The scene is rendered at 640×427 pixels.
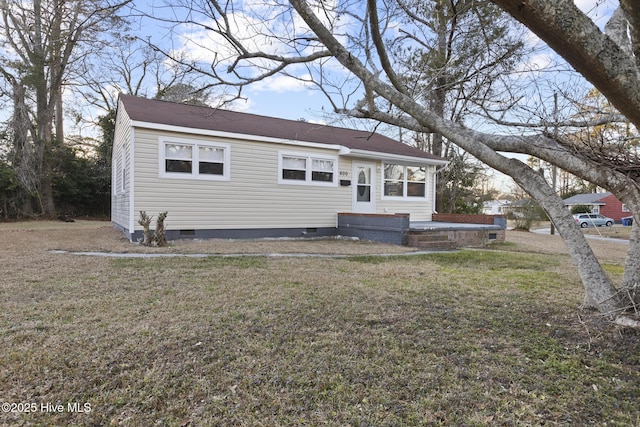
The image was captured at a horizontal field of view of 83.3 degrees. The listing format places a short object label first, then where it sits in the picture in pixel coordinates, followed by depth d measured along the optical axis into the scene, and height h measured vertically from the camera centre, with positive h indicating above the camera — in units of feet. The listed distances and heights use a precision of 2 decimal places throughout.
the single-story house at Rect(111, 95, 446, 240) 29.50 +4.05
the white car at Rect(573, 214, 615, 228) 90.20 +0.11
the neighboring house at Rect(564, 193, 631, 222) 122.72 +5.72
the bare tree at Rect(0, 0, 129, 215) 48.98 +18.60
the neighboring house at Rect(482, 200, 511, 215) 71.07 +2.51
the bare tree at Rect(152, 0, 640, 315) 6.43 +3.60
